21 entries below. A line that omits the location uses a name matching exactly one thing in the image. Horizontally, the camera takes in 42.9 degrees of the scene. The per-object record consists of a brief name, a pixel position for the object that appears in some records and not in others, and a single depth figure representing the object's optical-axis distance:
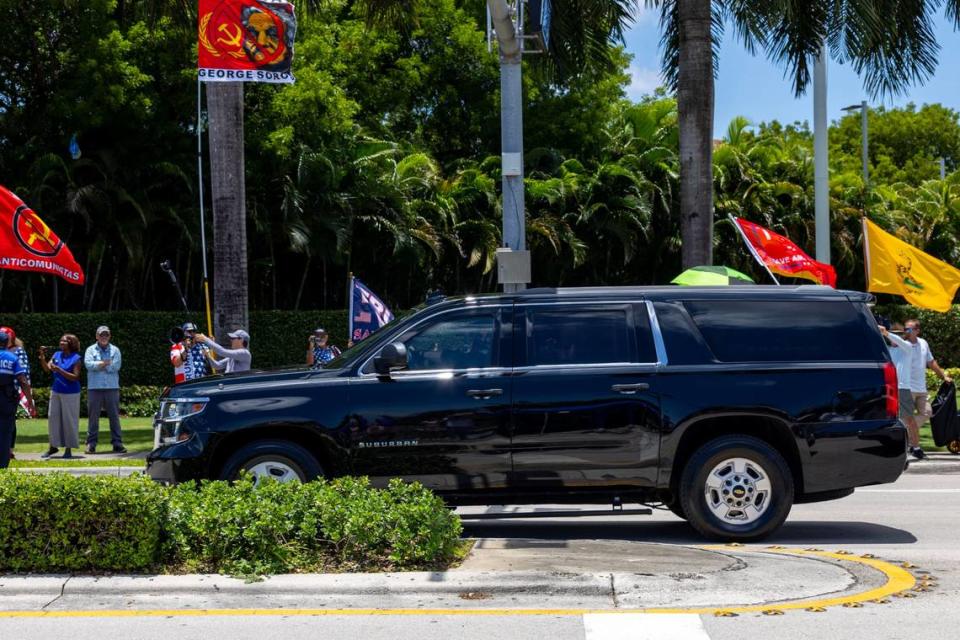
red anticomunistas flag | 16.66
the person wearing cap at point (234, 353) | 13.99
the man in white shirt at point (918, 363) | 15.64
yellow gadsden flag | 17.58
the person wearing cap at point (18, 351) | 14.27
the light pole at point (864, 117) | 47.23
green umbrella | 16.28
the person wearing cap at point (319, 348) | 16.78
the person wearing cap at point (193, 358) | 15.85
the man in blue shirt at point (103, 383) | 17.16
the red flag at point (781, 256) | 18.62
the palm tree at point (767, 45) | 18.23
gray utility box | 14.09
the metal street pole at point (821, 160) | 20.14
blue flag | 17.75
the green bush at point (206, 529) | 7.64
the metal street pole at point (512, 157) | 14.13
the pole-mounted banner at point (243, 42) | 15.45
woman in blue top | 16.41
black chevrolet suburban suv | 9.36
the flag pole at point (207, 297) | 16.89
